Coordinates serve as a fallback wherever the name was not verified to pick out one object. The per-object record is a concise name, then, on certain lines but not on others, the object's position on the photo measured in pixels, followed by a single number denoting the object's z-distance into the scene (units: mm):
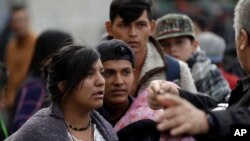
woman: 5758
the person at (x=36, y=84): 7707
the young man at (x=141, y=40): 6762
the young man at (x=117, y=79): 6305
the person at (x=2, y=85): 7152
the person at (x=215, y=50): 9102
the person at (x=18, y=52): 10734
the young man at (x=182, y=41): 7736
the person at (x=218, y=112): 4012
